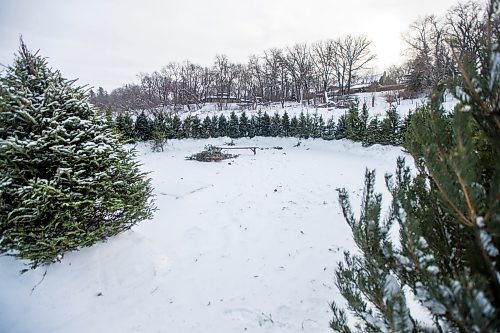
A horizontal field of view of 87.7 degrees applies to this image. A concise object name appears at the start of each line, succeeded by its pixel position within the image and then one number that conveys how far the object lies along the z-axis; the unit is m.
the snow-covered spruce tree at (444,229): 0.92
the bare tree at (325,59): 41.19
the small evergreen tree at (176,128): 19.81
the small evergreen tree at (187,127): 20.27
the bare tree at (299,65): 38.25
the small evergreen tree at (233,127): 20.86
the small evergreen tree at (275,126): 20.14
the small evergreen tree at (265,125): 20.50
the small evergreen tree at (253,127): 20.80
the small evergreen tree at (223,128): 21.09
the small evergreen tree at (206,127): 20.56
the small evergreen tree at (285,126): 19.80
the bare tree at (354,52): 40.97
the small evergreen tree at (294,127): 19.44
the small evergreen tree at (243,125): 20.82
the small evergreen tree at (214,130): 21.09
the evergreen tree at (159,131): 17.42
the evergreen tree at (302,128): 18.95
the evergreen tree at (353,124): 15.97
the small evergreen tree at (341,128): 17.06
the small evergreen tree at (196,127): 20.38
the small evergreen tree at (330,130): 17.72
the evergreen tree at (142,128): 18.64
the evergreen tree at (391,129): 13.75
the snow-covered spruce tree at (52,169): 3.17
